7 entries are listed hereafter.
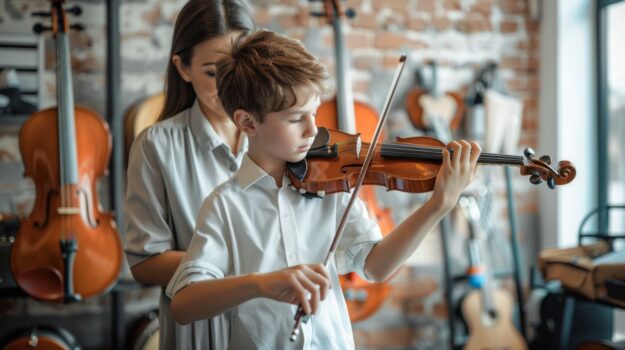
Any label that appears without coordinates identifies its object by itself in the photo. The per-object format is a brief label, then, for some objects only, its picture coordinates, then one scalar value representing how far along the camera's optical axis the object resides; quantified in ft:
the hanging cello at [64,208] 7.60
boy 3.94
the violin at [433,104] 10.60
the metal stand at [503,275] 10.49
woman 4.85
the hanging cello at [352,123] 8.87
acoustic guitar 10.23
